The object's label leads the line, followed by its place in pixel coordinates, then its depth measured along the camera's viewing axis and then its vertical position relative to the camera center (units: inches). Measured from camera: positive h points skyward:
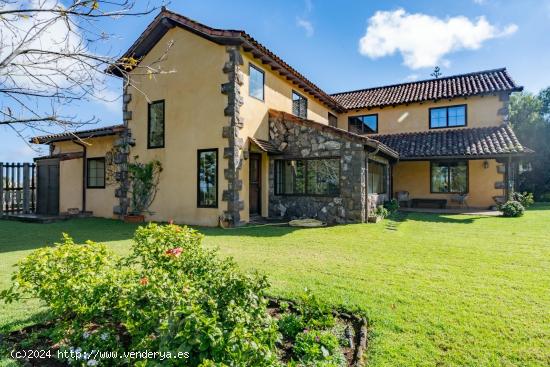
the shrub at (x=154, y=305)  85.3 -38.2
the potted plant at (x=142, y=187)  453.4 +3.0
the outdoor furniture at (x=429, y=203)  647.8 -29.3
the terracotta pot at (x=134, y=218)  452.1 -43.8
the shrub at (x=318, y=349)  104.8 -56.6
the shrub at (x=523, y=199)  655.8 -19.8
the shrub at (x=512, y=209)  502.9 -31.8
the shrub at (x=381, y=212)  482.9 -36.2
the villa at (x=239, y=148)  418.6 +65.7
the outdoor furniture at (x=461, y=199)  620.4 -19.5
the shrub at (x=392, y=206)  566.9 -30.6
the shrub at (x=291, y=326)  123.8 -56.0
